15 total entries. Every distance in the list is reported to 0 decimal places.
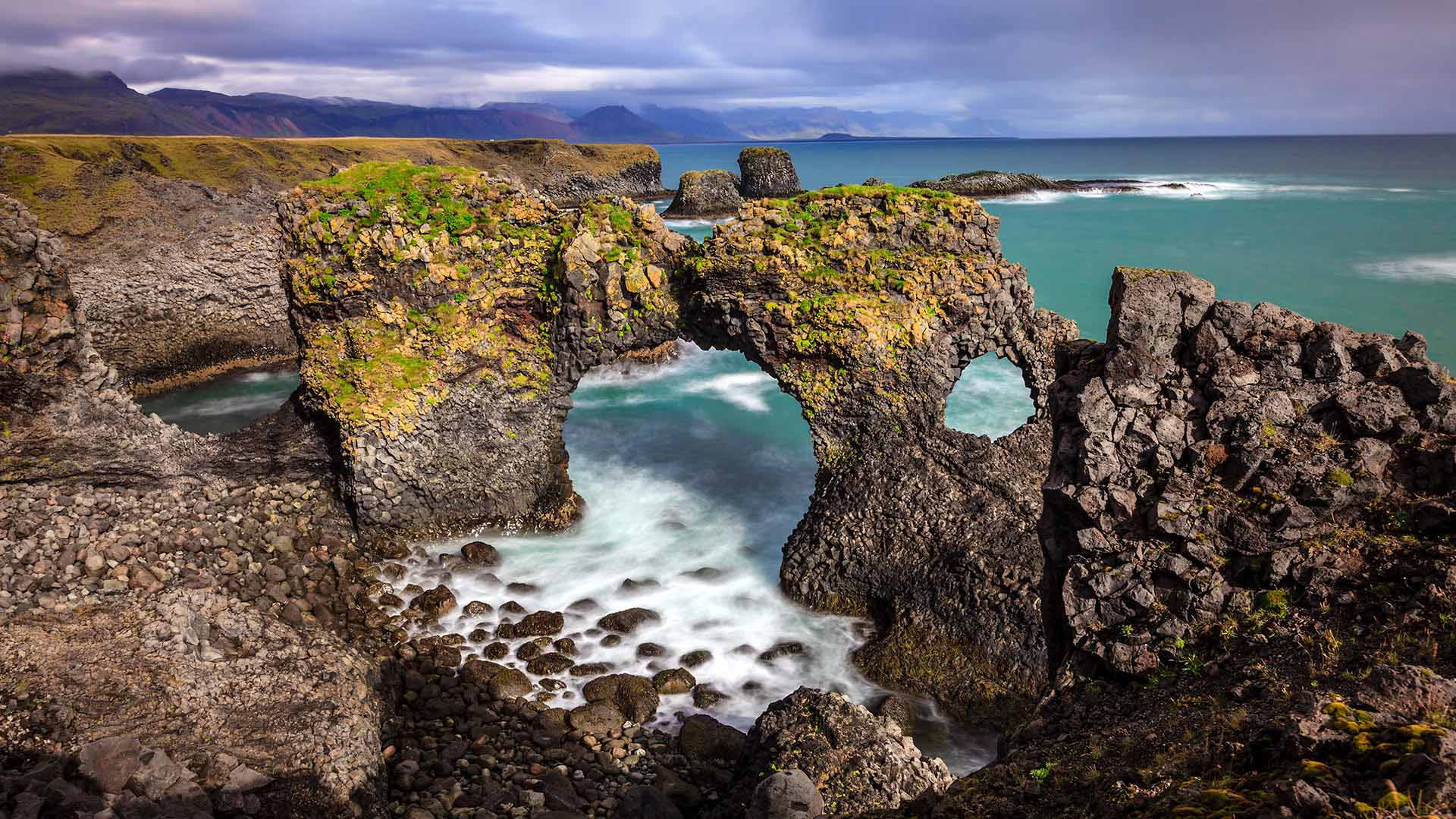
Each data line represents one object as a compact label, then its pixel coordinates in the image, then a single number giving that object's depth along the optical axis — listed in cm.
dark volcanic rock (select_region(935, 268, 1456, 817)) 594
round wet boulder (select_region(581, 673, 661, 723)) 1539
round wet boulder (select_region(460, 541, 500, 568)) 2014
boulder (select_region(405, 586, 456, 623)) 1806
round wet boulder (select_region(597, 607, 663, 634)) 1800
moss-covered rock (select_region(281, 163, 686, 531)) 1920
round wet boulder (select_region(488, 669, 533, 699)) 1570
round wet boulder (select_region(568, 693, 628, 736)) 1483
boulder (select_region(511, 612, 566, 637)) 1769
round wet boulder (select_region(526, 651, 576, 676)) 1648
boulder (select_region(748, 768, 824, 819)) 1011
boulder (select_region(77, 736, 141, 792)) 1004
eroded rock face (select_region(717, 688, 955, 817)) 1083
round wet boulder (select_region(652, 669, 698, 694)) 1617
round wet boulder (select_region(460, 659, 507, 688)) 1596
